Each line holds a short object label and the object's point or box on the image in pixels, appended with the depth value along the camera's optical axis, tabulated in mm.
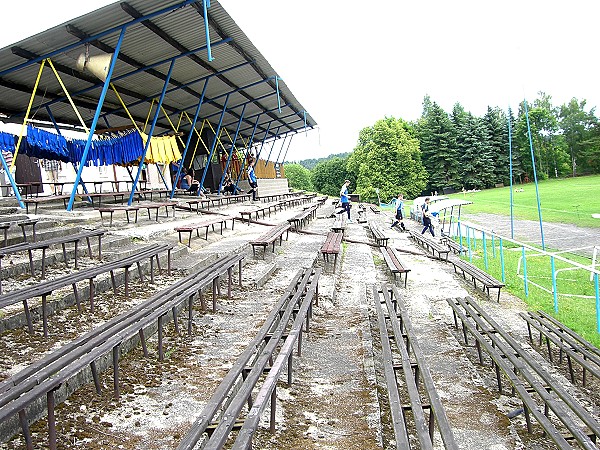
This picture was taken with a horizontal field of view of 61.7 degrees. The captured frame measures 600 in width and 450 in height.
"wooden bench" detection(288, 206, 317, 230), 14520
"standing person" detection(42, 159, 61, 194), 23386
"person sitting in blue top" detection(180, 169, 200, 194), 22562
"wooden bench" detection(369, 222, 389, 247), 14206
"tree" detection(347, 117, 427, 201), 62531
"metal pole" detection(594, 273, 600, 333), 7016
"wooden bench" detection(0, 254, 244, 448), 2838
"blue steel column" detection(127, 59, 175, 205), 14273
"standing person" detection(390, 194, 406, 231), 21828
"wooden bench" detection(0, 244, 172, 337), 4387
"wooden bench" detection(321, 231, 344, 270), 9500
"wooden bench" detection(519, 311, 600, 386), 5309
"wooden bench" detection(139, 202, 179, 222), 12675
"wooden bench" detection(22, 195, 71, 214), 10321
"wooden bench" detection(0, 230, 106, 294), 5976
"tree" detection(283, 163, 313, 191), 85188
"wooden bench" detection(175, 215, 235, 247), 9500
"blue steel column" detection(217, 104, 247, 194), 25150
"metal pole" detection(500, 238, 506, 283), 10711
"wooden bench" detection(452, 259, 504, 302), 8953
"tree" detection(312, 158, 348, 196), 79062
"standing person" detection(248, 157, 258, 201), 25781
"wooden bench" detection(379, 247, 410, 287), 9320
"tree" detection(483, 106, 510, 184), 62219
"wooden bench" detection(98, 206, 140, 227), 10008
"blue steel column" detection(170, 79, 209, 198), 17612
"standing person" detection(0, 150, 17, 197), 19452
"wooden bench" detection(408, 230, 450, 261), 13659
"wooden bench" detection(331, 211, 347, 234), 14791
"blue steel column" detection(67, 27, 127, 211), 11345
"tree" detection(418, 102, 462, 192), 63375
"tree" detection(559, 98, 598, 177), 70688
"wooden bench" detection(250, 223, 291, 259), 9602
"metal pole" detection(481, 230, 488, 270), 12623
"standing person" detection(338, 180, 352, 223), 19184
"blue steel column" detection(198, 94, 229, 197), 20747
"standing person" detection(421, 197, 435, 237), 19422
